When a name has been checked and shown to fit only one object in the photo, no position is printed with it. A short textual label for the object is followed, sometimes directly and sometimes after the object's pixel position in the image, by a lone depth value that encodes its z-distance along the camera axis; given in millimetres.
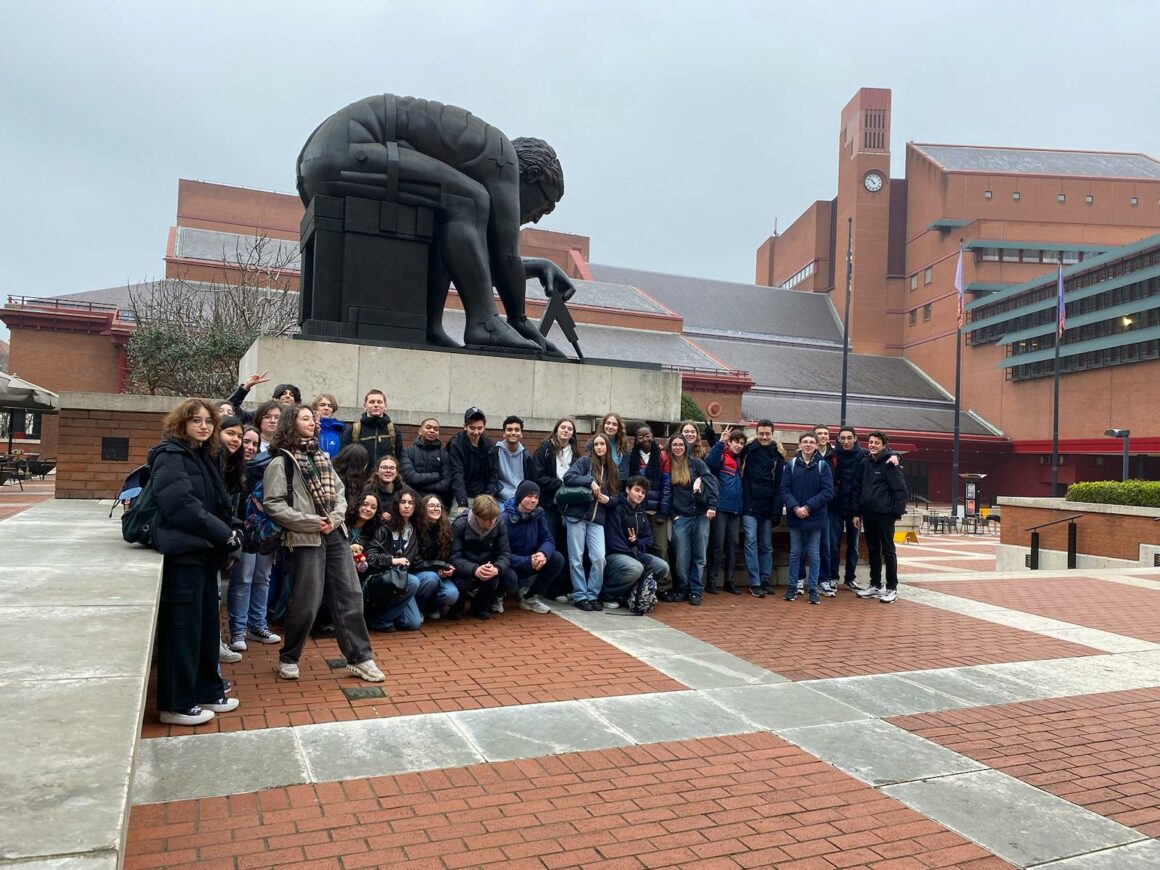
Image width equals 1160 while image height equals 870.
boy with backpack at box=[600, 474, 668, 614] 7691
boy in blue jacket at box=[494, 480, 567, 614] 7098
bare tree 20388
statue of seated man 8891
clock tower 63156
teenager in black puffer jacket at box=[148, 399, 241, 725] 4125
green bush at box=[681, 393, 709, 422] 33469
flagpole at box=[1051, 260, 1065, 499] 34969
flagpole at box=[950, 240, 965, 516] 35988
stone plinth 8555
